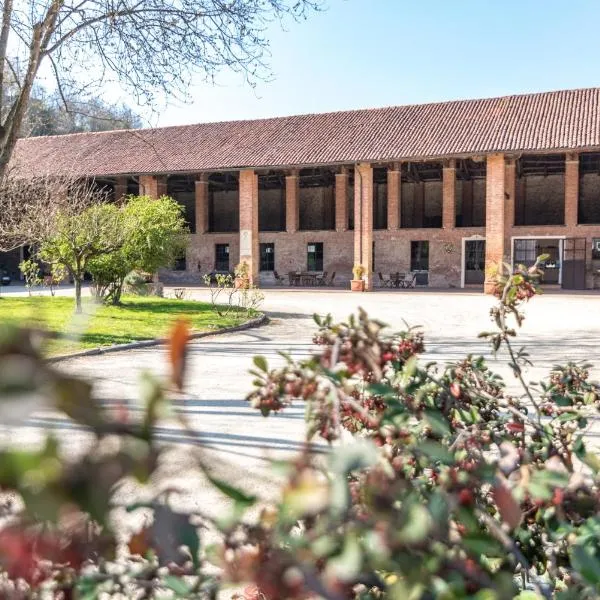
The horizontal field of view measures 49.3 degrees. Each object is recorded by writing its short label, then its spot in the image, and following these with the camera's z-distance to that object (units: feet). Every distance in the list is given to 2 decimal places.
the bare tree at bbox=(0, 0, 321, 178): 36.55
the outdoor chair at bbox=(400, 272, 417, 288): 109.09
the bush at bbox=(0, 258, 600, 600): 1.98
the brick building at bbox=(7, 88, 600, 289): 98.22
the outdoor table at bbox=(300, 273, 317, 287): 116.06
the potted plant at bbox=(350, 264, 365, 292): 98.84
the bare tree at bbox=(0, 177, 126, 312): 53.78
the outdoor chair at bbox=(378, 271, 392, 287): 111.86
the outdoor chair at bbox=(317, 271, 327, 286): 116.26
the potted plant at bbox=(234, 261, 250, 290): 62.12
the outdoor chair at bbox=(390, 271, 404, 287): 109.50
